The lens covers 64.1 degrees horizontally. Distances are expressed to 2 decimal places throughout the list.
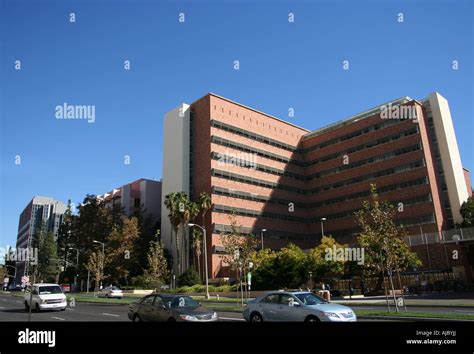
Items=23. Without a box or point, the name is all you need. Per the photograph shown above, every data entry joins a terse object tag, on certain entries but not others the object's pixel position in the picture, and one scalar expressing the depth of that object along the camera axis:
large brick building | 62.53
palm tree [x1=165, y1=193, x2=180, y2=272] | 61.94
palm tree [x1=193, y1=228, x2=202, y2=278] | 61.44
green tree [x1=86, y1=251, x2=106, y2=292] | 52.97
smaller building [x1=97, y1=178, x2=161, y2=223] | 85.00
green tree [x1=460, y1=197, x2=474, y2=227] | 54.12
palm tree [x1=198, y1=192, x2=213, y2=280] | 62.63
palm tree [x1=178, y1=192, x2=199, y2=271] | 61.44
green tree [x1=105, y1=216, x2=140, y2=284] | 67.75
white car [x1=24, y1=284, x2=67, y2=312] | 23.11
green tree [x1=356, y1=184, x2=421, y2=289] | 20.52
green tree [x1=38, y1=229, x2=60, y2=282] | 87.56
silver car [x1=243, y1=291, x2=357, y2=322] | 11.93
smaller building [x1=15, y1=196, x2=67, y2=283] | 154.90
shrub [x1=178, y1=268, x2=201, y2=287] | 57.66
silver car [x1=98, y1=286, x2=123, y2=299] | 44.28
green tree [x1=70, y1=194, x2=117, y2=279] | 73.19
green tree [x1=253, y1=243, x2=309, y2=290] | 43.91
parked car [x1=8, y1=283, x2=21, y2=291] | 97.88
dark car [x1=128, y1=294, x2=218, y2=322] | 12.47
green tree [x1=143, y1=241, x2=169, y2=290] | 42.72
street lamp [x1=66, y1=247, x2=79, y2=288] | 70.57
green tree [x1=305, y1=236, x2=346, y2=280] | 43.16
